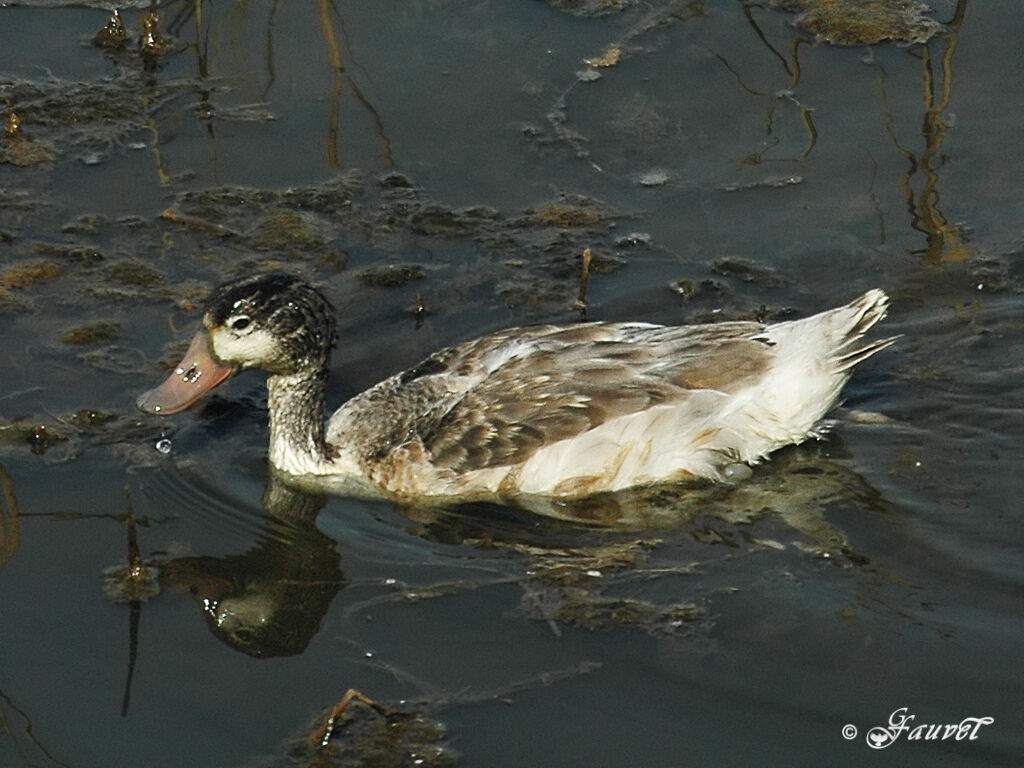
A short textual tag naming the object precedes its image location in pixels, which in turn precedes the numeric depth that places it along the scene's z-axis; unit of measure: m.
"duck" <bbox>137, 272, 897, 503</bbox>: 14.71
